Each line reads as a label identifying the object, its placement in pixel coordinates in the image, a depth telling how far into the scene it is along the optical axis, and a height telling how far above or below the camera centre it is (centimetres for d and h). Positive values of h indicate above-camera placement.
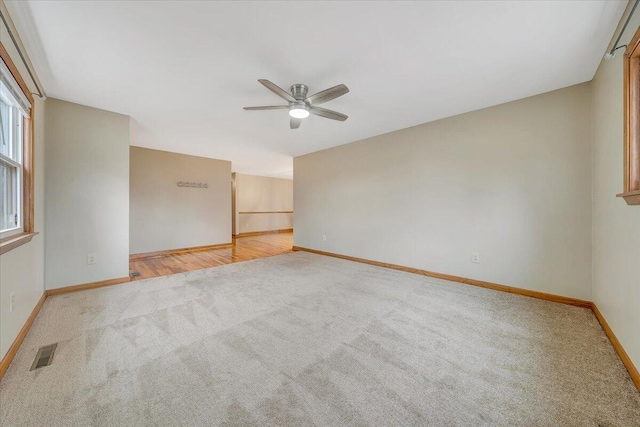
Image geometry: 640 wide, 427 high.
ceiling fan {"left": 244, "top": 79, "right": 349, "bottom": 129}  205 +110
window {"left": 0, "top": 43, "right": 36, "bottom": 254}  157 +45
